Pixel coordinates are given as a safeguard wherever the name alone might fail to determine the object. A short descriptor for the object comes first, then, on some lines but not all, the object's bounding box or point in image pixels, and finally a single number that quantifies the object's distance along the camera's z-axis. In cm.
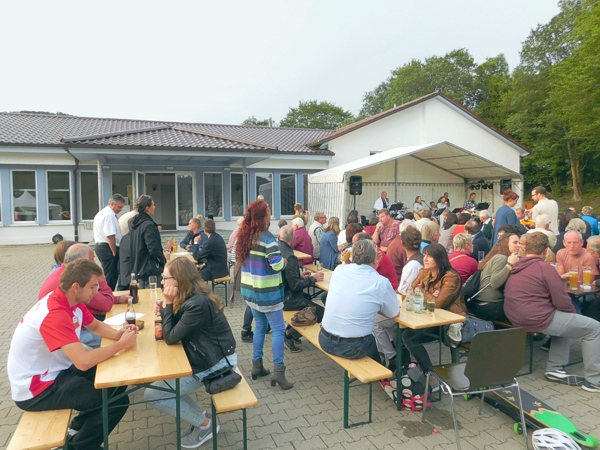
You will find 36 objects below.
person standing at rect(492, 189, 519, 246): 665
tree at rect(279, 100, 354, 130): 4491
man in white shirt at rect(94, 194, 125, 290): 570
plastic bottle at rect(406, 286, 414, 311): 354
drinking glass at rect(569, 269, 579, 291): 438
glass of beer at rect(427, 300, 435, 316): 341
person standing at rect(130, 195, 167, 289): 519
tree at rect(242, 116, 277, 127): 5530
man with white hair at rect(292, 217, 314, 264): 672
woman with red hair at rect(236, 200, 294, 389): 368
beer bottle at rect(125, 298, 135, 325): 299
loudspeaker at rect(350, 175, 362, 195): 1498
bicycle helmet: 266
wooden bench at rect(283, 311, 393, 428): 291
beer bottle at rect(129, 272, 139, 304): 388
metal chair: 275
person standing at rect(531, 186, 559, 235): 692
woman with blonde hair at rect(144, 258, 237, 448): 273
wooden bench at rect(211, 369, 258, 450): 256
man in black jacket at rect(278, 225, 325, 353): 414
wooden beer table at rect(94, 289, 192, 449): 233
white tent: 1460
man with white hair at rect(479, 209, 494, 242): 844
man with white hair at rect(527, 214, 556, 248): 553
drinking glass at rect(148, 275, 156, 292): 410
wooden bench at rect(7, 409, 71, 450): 208
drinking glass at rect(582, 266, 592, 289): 444
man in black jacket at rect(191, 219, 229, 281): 616
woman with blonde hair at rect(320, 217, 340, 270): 648
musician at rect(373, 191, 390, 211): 1606
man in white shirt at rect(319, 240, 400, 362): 316
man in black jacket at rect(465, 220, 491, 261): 600
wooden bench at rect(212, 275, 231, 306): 627
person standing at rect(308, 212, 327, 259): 736
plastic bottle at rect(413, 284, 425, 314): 350
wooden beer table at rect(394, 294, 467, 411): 318
